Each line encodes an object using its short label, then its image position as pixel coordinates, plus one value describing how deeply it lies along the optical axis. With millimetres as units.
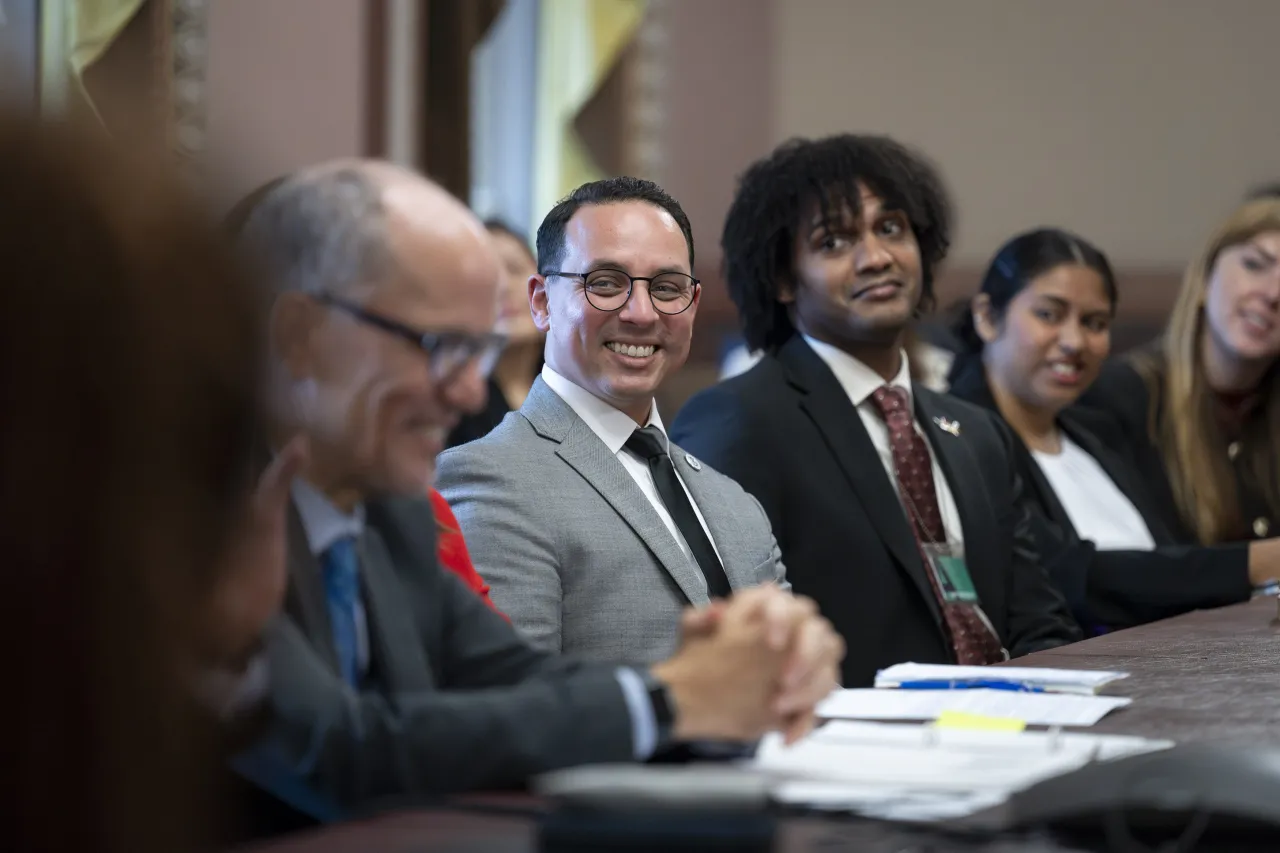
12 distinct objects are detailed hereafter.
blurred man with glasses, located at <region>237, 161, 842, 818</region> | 2395
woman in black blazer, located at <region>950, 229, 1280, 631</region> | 6984
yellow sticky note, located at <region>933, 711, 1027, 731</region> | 3039
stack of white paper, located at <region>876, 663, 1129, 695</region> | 3533
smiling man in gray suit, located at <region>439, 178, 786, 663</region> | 4180
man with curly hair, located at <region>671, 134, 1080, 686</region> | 5336
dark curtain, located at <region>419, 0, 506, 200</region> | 11016
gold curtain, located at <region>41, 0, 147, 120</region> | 8578
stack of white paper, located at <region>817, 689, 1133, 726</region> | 3158
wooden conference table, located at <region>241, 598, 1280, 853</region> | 2088
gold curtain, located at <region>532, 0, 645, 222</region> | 11844
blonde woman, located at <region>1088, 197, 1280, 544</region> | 7469
